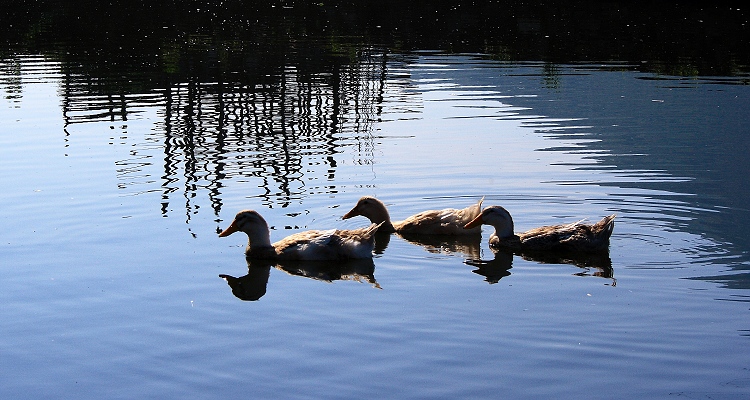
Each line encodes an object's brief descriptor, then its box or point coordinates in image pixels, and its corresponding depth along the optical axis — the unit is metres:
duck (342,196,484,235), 12.79
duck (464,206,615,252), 11.66
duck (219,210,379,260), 11.66
